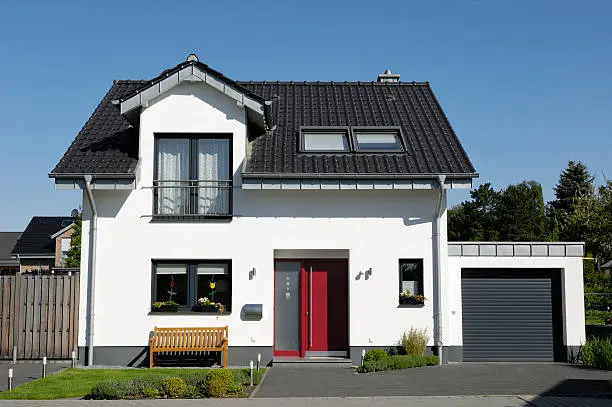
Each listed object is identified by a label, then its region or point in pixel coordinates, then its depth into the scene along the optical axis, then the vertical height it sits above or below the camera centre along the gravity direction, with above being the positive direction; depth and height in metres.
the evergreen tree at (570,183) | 63.86 +8.55
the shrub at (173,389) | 12.02 -1.76
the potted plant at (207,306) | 17.11 -0.59
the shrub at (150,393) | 12.06 -1.84
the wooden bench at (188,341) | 16.48 -1.35
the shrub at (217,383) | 12.06 -1.68
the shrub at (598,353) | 15.84 -1.59
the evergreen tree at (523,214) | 66.69 +6.20
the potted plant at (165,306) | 17.09 -0.59
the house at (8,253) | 56.16 +2.12
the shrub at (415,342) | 16.92 -1.40
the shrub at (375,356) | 16.12 -1.64
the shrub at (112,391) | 11.98 -1.79
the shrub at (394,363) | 15.44 -1.74
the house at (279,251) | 17.14 +0.70
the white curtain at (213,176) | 17.53 +2.49
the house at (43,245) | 51.00 +2.52
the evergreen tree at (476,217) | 70.38 +6.30
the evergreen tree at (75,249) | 45.62 +2.00
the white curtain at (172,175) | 17.55 +2.51
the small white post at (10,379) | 12.52 -1.69
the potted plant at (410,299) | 17.34 -0.43
